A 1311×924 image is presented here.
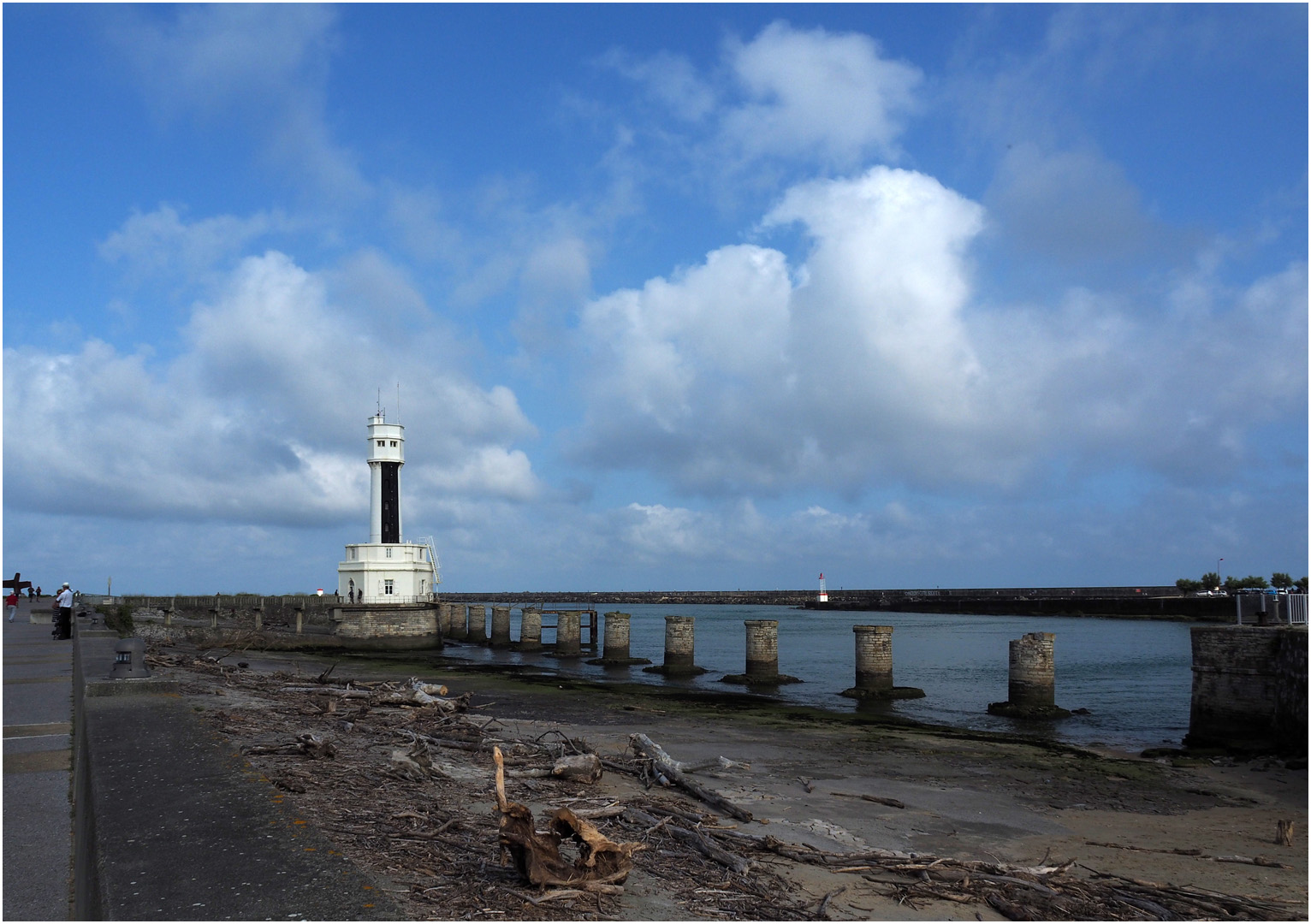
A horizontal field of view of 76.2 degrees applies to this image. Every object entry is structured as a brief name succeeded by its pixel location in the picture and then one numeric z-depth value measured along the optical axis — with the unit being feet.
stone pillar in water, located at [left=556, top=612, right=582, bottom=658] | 143.33
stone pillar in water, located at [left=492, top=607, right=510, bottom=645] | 171.22
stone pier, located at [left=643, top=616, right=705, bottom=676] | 114.59
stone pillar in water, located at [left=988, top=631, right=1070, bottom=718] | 77.56
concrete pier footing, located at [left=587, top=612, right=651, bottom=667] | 130.21
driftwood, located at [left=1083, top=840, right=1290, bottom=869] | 30.91
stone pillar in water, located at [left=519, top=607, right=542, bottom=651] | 158.92
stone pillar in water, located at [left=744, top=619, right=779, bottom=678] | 103.01
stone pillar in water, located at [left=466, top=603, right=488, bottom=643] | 186.29
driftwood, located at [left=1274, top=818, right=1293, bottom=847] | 34.91
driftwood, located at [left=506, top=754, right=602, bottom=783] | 29.96
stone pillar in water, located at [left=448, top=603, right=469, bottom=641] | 199.11
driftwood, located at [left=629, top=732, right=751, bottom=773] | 33.44
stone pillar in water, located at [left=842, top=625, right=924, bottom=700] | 87.56
